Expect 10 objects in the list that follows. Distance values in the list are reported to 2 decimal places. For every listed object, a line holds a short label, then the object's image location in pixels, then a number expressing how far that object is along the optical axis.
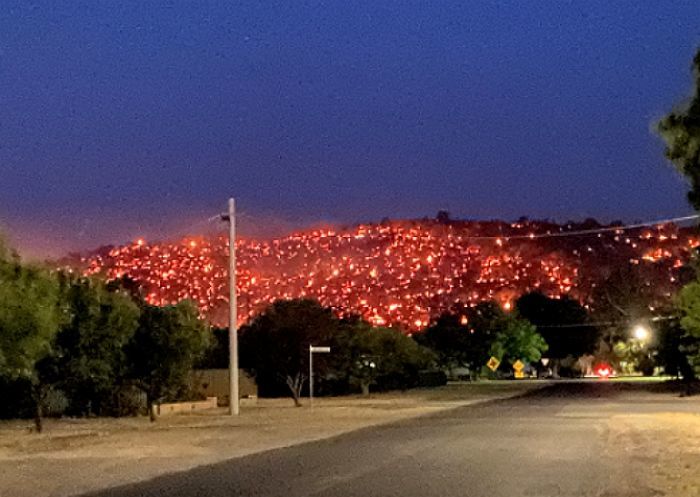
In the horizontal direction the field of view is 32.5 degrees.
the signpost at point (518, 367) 96.59
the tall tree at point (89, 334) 35.91
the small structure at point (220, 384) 62.37
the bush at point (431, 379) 93.75
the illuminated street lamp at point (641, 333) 95.44
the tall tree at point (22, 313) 26.17
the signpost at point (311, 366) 51.13
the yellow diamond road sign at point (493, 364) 85.81
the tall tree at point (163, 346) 42.19
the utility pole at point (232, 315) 44.94
